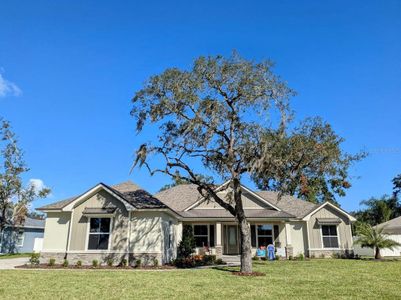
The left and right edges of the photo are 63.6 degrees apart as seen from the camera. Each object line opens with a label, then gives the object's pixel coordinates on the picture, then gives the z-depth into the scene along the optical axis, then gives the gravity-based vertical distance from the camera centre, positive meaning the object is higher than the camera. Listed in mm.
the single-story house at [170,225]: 19047 +1166
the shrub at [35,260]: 18797 -1081
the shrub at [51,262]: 18281 -1183
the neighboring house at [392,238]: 28531 +394
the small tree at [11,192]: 33000 +4855
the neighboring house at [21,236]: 35422 +467
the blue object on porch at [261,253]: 24089 -761
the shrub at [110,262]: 18375 -1143
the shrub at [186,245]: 22766 -219
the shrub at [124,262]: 18473 -1140
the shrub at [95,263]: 17938 -1172
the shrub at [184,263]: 19203 -1228
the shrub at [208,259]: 20653 -1116
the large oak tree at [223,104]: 15828 +6622
